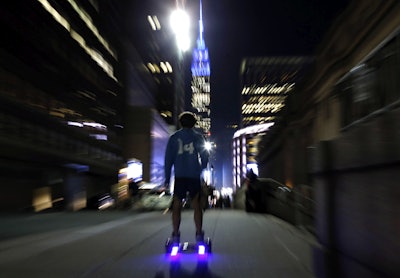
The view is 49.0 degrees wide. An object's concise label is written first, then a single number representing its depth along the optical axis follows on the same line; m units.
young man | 5.81
